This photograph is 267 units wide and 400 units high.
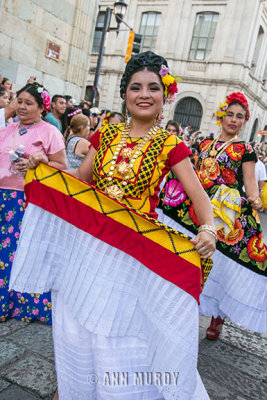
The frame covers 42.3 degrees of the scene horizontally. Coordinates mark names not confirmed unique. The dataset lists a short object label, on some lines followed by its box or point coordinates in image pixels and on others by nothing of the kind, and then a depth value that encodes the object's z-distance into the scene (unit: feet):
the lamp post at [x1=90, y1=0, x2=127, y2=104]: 36.45
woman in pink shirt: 9.78
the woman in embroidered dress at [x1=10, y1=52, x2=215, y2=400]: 5.16
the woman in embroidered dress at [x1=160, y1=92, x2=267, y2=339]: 10.12
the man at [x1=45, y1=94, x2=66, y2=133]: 18.51
